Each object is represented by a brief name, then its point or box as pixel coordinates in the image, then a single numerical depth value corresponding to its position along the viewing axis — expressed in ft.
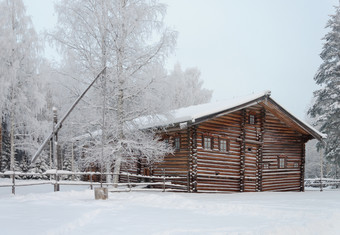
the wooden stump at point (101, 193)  42.22
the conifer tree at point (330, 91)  82.74
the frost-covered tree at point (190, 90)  139.85
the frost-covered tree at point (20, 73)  78.74
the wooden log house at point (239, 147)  57.98
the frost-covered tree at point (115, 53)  53.11
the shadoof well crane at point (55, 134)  46.57
